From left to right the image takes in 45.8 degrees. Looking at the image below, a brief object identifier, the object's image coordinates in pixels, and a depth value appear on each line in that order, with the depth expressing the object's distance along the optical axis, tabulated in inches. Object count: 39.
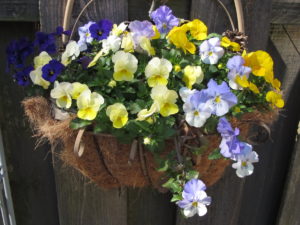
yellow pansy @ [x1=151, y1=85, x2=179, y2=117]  30.4
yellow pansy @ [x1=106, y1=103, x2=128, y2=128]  30.6
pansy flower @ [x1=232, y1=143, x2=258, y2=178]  32.4
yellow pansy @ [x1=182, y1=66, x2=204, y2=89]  33.0
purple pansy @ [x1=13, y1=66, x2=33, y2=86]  35.6
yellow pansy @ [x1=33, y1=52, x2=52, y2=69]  35.6
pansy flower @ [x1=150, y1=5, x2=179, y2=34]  36.1
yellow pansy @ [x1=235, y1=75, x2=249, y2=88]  32.0
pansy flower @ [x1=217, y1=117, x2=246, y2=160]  28.6
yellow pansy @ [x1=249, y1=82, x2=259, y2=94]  33.4
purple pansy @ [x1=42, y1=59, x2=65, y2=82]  33.2
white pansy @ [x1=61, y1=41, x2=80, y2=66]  35.0
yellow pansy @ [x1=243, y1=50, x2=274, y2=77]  34.0
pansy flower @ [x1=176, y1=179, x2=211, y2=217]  29.2
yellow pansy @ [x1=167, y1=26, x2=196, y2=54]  34.1
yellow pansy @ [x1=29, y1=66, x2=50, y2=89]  34.3
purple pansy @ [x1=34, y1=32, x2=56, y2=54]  36.8
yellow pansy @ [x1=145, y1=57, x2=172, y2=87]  31.9
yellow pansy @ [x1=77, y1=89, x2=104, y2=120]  30.8
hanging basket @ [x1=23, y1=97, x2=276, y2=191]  34.4
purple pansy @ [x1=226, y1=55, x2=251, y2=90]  31.9
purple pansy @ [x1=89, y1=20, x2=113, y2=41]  35.9
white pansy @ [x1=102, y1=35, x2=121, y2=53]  34.5
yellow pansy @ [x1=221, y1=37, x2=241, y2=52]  36.0
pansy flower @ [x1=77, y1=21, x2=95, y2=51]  36.9
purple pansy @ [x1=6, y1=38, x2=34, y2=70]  36.2
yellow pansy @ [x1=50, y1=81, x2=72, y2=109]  31.9
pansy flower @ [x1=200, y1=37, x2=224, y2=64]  34.0
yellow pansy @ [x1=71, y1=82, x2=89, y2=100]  32.3
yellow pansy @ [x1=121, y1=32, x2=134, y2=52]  34.3
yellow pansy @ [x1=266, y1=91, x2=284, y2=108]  34.5
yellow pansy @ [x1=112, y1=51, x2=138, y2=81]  32.0
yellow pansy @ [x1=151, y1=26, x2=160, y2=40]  35.1
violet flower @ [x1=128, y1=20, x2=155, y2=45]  33.6
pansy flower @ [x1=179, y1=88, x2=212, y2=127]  29.1
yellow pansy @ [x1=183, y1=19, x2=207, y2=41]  36.5
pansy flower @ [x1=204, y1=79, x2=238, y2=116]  29.2
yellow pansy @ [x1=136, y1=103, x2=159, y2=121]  30.0
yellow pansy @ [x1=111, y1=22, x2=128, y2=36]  35.6
